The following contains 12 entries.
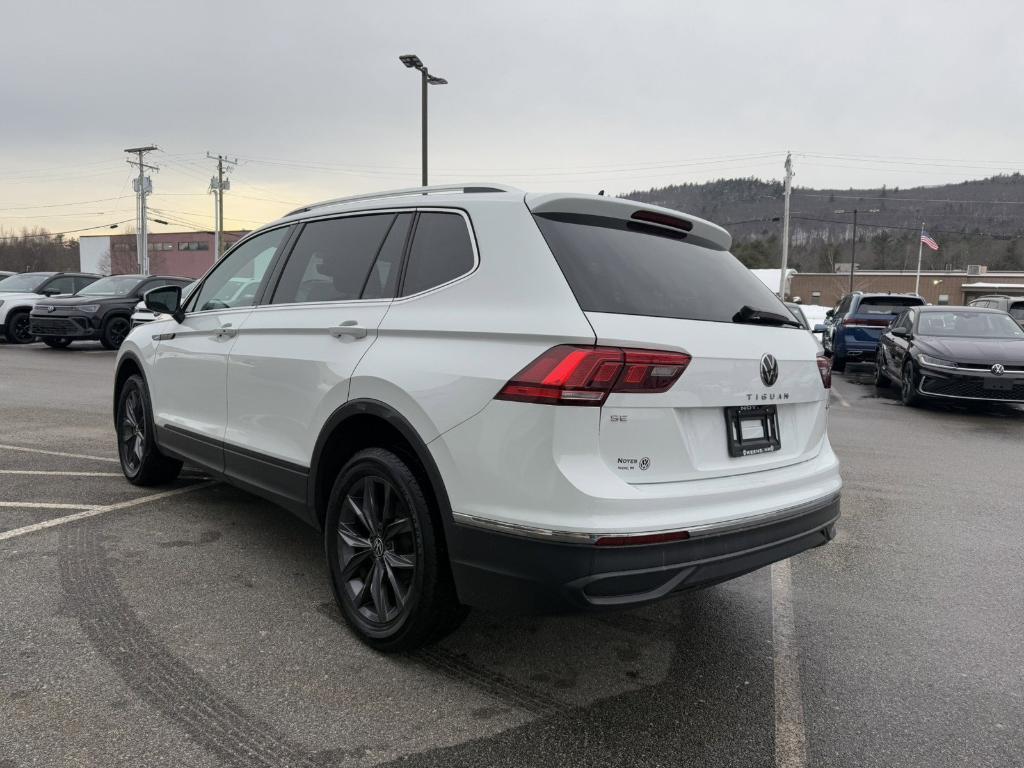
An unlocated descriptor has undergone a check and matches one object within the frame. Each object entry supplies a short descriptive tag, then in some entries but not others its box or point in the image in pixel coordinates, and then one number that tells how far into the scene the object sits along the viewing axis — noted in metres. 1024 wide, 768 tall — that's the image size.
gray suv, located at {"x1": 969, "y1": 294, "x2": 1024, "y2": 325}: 16.90
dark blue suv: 15.37
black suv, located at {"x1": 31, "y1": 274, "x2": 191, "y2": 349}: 15.80
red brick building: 81.19
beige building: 85.12
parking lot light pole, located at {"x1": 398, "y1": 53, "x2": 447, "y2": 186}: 19.50
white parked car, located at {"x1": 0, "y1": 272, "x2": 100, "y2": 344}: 17.73
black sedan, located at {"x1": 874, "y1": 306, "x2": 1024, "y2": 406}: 9.73
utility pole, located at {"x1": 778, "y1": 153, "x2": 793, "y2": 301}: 41.34
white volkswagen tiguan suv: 2.39
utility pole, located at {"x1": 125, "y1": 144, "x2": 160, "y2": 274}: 53.44
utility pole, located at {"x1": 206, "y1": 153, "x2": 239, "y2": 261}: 53.44
